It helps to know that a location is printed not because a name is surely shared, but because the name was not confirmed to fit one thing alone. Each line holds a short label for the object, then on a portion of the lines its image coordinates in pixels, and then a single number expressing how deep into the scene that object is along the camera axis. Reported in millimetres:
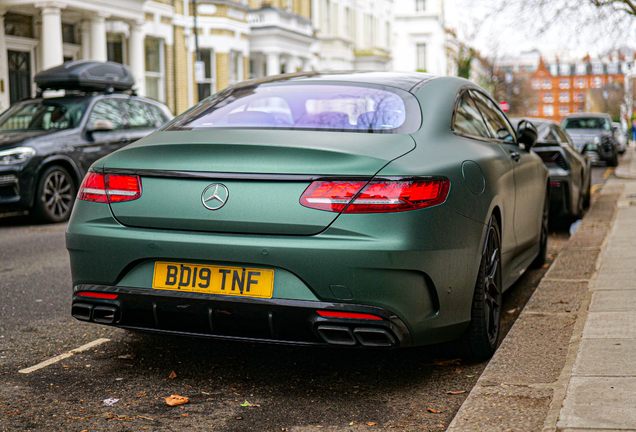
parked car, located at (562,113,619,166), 23906
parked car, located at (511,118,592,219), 9281
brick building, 175750
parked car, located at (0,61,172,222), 10117
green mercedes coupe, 3322
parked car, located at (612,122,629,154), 25741
